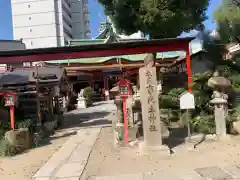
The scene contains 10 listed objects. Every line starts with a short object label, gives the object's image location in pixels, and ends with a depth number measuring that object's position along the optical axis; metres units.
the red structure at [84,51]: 7.16
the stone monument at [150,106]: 4.73
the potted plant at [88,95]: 15.00
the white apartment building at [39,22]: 40.52
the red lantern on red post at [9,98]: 6.09
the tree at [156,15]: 9.57
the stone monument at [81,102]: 14.51
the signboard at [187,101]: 4.96
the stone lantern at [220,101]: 5.35
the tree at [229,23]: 7.74
